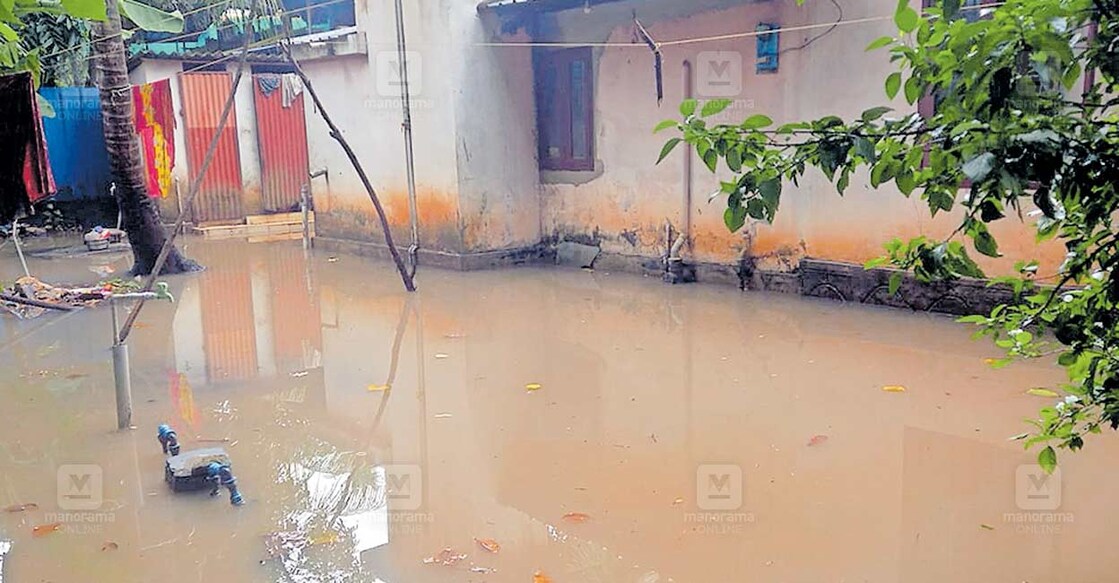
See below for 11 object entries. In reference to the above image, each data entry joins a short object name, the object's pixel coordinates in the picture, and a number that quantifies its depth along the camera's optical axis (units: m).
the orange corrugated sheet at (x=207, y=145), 14.40
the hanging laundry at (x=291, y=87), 14.91
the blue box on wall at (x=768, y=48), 7.67
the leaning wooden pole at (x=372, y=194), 6.84
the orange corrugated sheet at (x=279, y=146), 15.11
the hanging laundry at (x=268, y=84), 14.88
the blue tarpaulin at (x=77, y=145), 14.38
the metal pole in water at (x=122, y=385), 4.56
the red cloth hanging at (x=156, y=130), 11.99
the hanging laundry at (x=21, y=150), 4.48
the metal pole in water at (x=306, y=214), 11.70
